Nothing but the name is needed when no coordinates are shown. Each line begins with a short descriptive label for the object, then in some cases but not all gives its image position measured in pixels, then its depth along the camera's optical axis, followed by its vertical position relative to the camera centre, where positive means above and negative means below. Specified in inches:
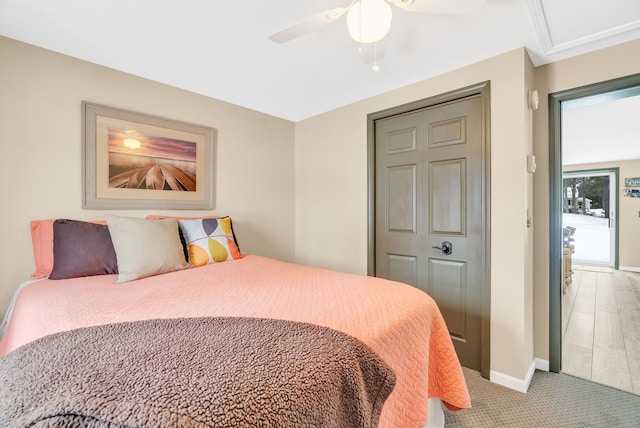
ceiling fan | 48.7 +36.0
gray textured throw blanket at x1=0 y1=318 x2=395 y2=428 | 20.5 -14.7
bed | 24.7 -15.6
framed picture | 81.4 +16.9
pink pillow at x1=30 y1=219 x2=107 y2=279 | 69.3 -8.4
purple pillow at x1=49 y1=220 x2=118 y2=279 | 66.0 -9.1
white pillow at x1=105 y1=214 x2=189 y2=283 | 66.2 -8.5
